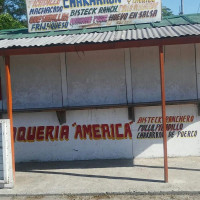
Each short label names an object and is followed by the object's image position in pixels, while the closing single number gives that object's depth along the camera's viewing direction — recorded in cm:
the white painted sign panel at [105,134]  789
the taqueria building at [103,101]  784
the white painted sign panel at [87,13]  834
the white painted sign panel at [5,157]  589
